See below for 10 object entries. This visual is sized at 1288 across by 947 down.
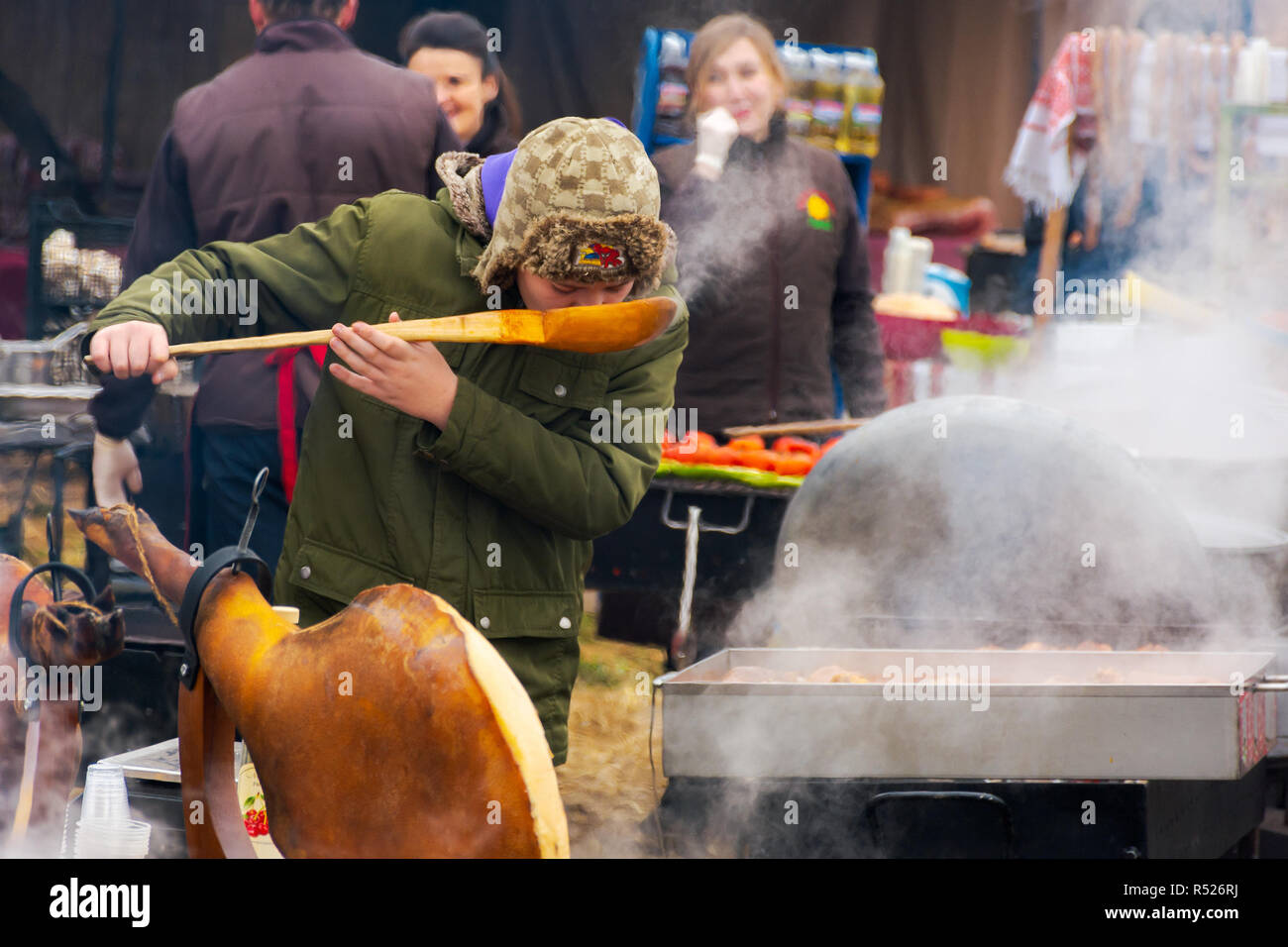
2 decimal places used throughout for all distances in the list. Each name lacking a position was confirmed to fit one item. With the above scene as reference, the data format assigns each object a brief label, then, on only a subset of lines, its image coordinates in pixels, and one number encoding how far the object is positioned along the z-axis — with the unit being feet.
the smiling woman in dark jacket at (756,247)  14.29
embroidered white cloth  19.21
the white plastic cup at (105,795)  7.04
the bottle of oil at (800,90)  19.95
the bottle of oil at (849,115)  20.39
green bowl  16.83
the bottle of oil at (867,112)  20.47
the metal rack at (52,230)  17.57
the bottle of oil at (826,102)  20.25
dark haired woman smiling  13.51
